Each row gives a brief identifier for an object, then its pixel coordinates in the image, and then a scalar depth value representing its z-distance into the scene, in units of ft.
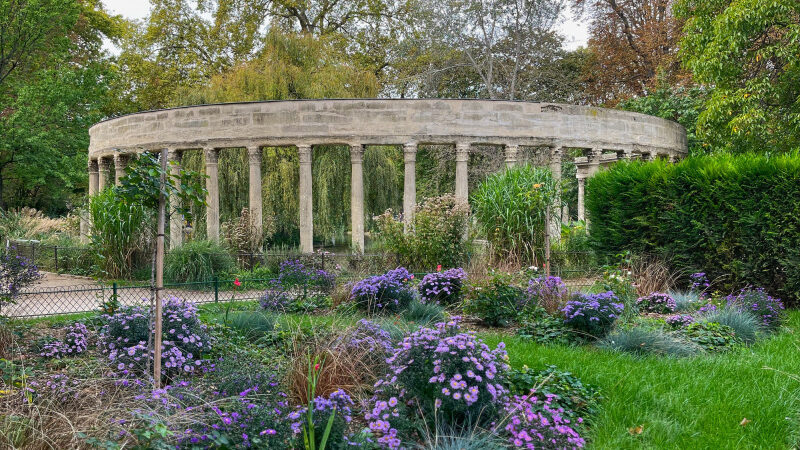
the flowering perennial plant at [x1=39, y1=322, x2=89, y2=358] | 21.04
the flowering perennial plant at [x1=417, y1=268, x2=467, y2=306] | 32.42
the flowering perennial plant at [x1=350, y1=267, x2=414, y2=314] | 29.55
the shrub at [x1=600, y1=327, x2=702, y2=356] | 22.90
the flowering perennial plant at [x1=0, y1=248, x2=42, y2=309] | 25.26
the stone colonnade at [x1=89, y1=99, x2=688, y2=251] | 56.85
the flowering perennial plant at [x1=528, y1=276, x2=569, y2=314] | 29.35
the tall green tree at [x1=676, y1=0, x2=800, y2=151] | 50.72
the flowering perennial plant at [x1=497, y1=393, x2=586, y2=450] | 14.29
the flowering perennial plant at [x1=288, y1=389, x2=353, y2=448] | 13.66
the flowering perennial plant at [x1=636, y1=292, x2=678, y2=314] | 30.25
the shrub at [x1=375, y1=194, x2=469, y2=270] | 44.14
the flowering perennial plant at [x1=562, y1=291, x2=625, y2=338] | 24.76
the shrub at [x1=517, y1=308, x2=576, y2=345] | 25.07
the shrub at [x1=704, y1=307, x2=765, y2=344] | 25.82
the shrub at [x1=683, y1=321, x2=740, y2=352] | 24.21
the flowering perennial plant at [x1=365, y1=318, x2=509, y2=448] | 14.53
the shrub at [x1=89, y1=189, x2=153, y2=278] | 47.60
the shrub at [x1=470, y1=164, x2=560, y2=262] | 43.34
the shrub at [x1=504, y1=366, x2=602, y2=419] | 17.12
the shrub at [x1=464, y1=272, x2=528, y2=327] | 28.55
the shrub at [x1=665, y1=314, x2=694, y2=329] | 26.41
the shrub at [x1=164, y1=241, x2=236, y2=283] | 44.37
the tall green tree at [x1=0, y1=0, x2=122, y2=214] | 86.94
